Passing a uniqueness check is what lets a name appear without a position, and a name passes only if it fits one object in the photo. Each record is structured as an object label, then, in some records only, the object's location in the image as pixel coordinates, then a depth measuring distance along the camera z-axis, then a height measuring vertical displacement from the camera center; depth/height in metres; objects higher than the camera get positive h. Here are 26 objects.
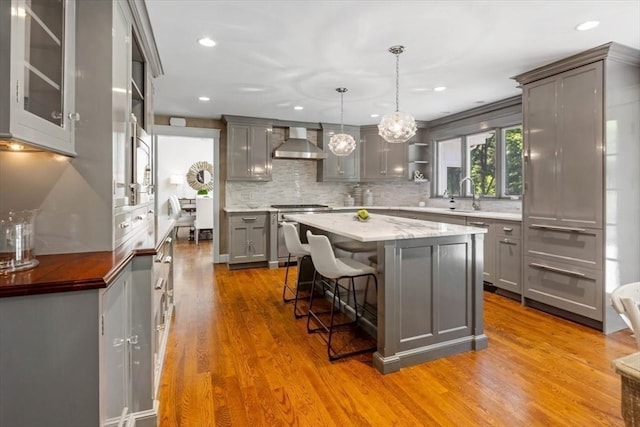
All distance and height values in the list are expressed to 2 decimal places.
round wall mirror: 9.73 +0.96
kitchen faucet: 5.10 +0.21
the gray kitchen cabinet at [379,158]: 6.11 +0.94
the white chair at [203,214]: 7.89 -0.09
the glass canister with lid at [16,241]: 1.36 -0.13
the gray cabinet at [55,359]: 1.12 -0.51
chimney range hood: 5.62 +1.02
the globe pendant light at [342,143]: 4.11 +0.80
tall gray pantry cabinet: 2.94 +0.28
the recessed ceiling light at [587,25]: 2.52 +1.37
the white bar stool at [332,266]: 2.47 -0.42
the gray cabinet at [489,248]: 4.03 -0.45
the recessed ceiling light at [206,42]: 2.75 +1.36
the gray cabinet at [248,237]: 5.27 -0.42
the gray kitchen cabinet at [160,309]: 1.96 -0.68
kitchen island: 2.32 -0.57
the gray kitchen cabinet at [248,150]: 5.44 +0.96
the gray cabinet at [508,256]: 3.73 -0.50
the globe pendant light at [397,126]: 3.09 +0.76
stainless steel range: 5.41 -0.03
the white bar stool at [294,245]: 3.26 -0.34
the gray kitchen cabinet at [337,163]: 6.09 +0.86
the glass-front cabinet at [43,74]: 1.15 +0.53
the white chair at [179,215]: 8.49 -0.13
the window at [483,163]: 4.73 +0.73
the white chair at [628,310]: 1.11 -0.32
